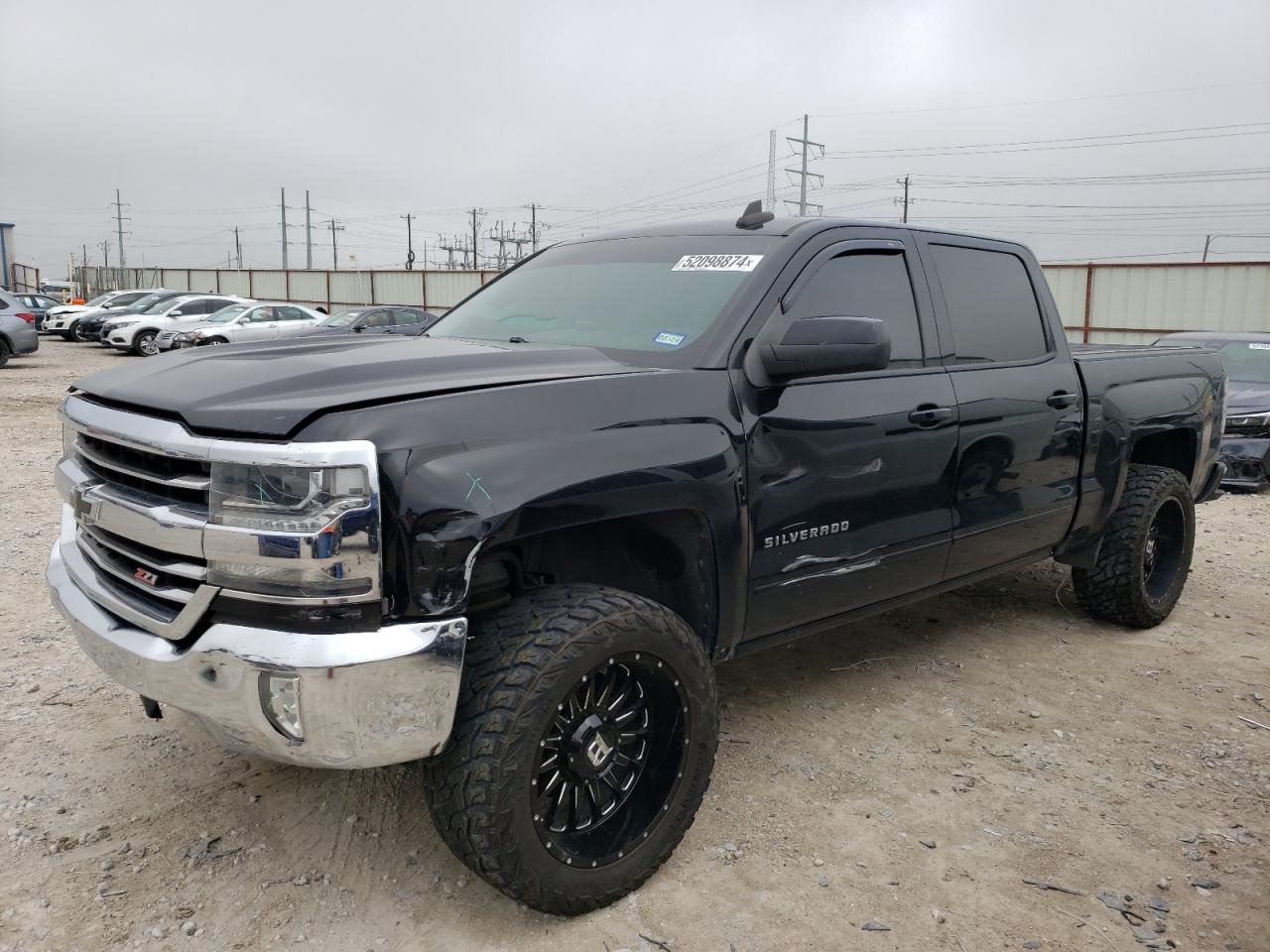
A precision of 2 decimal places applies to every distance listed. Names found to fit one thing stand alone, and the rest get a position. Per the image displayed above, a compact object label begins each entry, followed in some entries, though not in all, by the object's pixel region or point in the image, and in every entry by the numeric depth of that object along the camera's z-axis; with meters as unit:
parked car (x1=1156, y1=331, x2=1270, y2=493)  9.05
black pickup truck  2.23
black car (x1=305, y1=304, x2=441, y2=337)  20.18
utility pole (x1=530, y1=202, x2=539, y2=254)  76.81
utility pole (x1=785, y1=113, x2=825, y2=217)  55.46
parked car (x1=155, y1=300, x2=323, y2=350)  21.72
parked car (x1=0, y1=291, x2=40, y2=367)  18.69
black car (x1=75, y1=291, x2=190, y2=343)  26.09
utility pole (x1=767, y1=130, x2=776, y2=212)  52.19
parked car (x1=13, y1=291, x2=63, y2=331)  27.66
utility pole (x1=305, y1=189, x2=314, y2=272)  71.69
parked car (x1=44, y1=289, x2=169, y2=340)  26.77
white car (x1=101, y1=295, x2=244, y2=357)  22.95
